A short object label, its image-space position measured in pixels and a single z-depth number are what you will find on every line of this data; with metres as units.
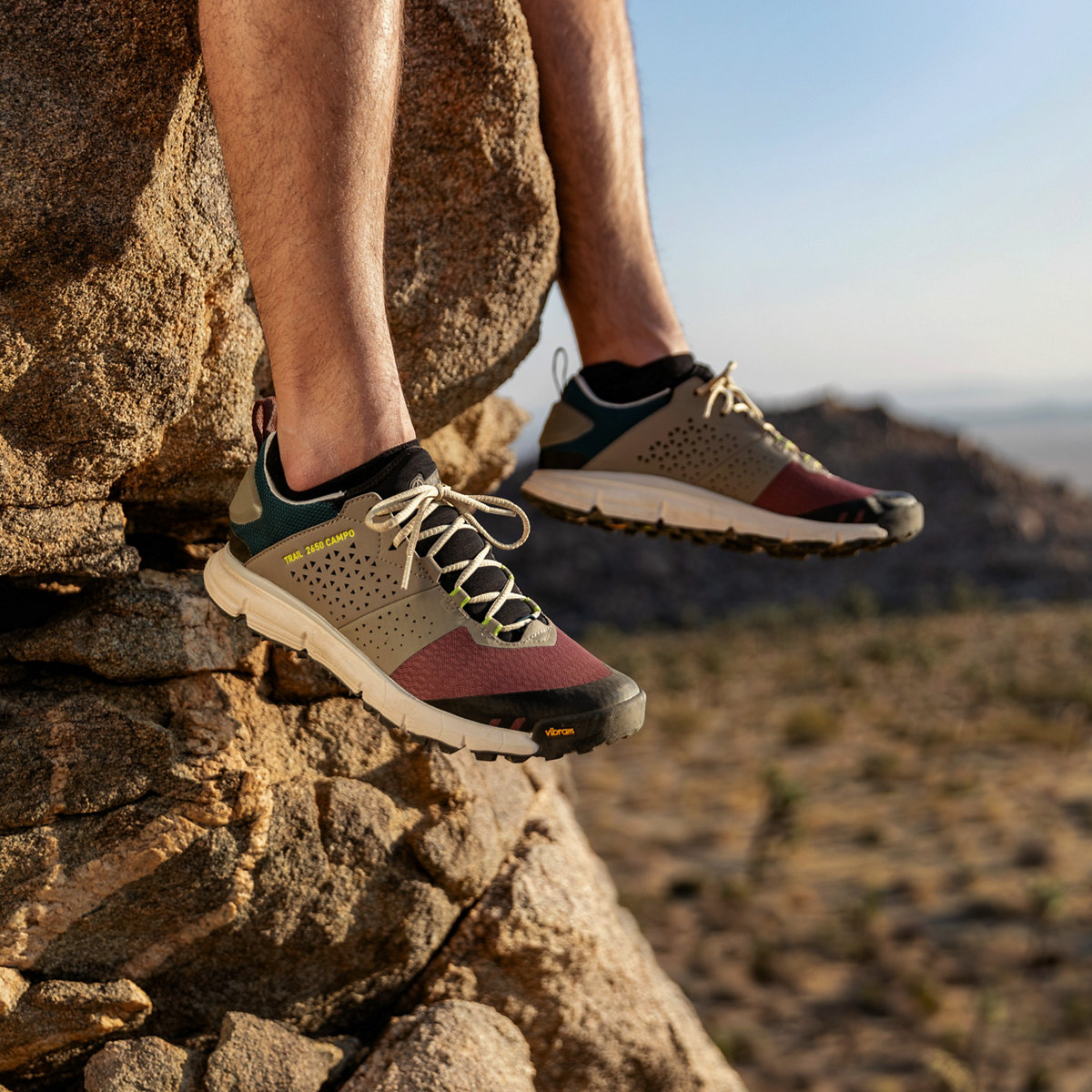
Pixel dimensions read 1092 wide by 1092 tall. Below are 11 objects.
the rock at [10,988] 1.53
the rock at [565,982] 1.99
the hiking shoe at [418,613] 1.47
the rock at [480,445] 2.49
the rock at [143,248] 1.57
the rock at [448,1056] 1.64
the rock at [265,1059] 1.60
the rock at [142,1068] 1.55
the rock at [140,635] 1.68
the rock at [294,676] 1.87
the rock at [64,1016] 1.56
